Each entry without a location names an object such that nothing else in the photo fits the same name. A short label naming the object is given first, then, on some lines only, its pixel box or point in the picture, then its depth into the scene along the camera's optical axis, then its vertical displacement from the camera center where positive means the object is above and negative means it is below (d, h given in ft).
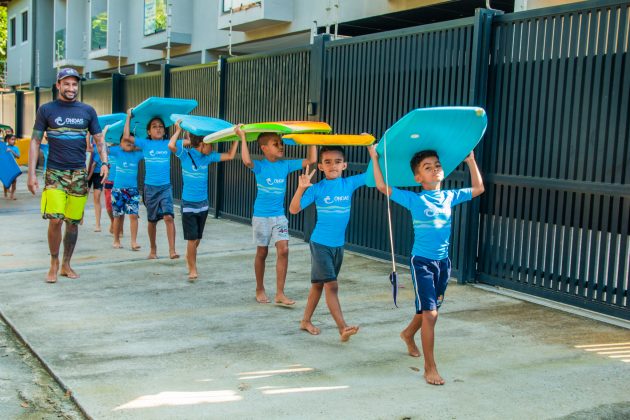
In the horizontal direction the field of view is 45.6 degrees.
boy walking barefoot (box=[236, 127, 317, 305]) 22.59 -1.72
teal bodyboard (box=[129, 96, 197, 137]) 29.45 +1.65
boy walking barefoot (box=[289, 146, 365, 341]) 18.86 -1.56
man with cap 24.80 -0.26
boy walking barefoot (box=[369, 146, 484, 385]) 16.07 -1.56
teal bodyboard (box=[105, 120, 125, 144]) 33.86 +0.82
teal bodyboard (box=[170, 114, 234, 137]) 24.89 +1.00
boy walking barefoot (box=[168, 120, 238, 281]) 26.81 -1.31
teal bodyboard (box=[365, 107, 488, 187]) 15.52 +0.57
